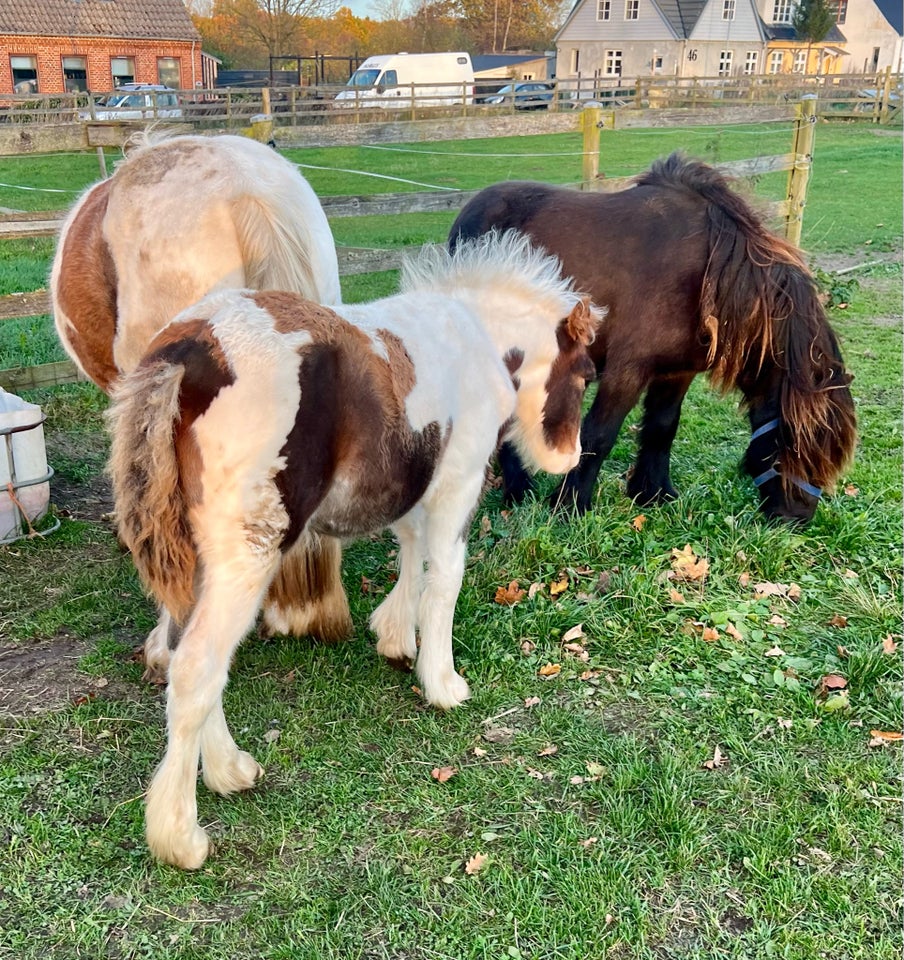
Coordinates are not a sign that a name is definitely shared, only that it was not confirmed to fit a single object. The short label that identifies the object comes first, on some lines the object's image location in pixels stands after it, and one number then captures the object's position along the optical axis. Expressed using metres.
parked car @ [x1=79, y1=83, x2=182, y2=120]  17.98
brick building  31.99
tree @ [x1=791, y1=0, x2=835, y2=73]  51.78
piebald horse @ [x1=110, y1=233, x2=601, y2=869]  2.41
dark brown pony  4.40
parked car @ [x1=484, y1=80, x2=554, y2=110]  25.60
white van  34.50
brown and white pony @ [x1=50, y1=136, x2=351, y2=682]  3.26
